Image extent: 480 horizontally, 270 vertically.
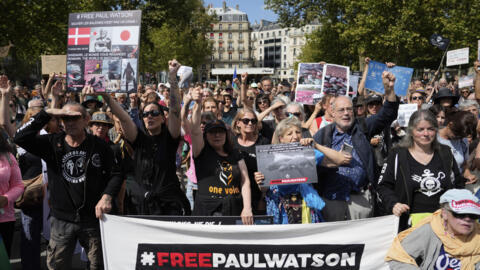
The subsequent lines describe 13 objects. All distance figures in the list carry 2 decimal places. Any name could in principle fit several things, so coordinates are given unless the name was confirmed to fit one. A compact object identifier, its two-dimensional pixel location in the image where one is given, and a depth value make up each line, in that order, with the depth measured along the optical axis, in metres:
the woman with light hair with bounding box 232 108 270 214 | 4.48
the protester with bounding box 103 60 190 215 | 4.07
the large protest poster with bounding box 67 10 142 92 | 4.22
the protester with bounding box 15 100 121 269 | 3.86
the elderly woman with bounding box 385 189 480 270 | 3.01
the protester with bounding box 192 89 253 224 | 3.98
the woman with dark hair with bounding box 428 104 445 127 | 5.73
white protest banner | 3.78
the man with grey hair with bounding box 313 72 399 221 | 4.02
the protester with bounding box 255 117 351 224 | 3.86
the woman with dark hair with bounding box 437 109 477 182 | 4.96
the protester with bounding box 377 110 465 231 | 3.66
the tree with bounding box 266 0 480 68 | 23.22
